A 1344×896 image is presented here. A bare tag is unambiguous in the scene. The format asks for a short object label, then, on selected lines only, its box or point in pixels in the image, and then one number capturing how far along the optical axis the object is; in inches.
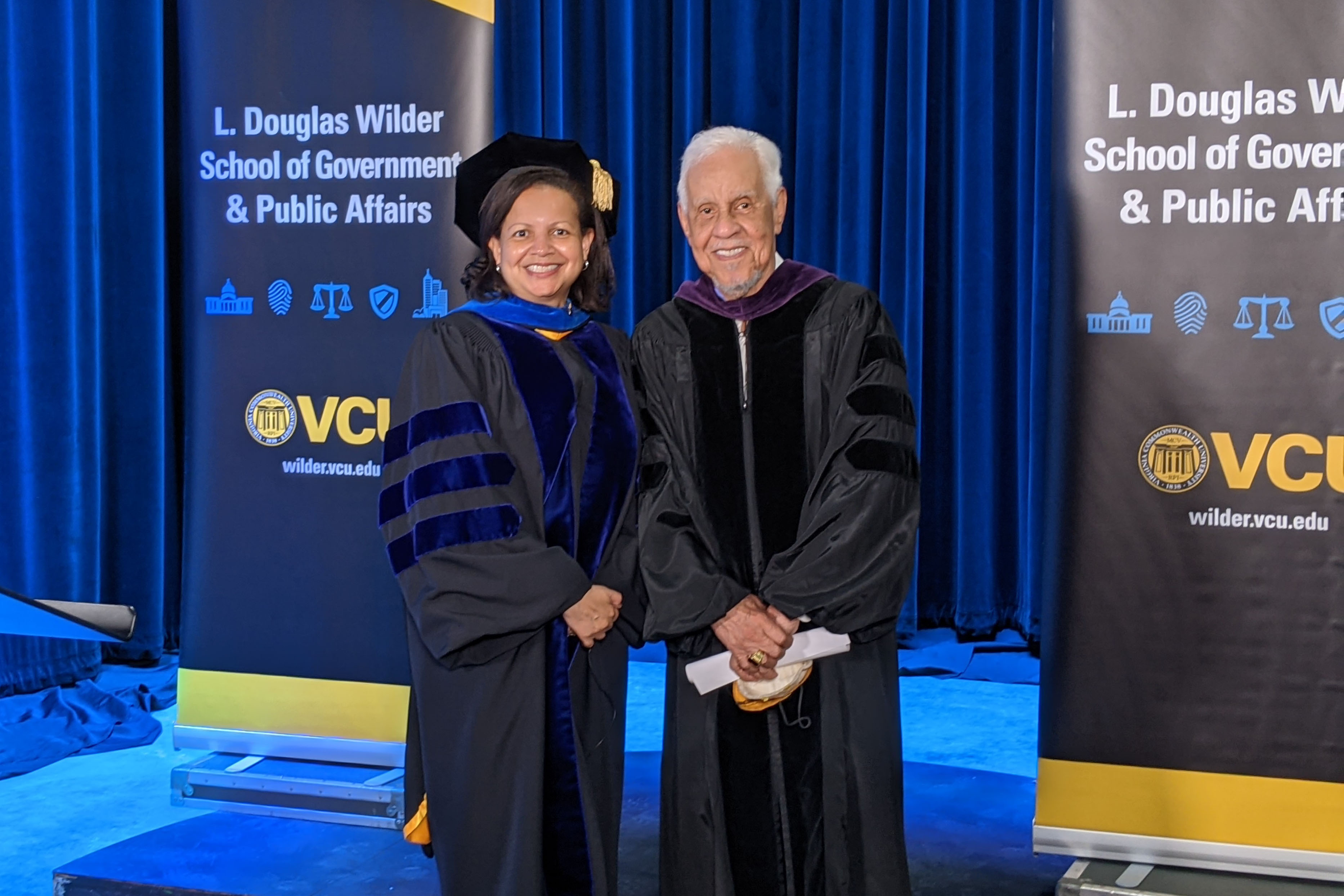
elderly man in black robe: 97.0
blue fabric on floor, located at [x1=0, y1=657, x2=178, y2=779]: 183.6
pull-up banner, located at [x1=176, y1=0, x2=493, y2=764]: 134.3
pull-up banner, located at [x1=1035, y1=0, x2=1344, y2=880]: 108.5
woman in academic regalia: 93.9
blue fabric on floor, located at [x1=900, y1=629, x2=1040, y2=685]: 220.1
